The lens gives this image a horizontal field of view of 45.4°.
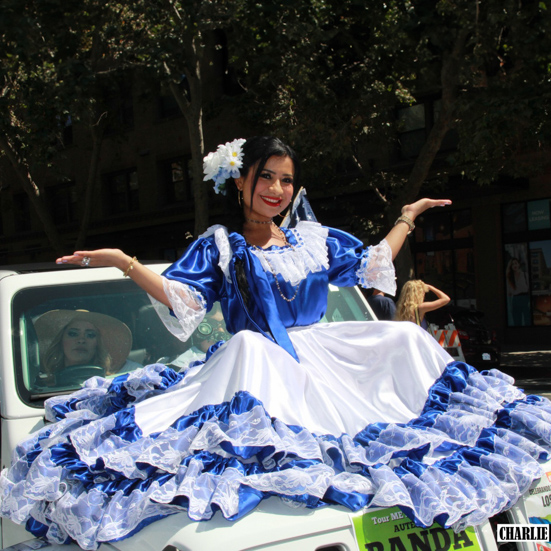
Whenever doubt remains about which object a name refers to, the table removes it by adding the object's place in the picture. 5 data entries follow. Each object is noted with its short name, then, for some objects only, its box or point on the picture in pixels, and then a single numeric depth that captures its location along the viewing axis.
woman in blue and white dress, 1.98
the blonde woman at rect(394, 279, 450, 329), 7.39
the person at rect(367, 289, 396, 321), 7.66
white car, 1.83
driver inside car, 3.20
